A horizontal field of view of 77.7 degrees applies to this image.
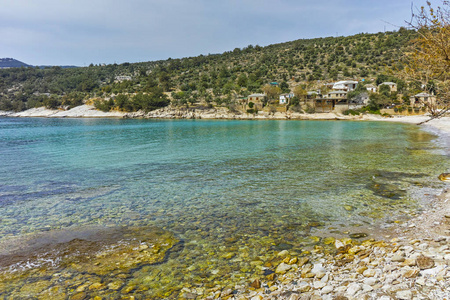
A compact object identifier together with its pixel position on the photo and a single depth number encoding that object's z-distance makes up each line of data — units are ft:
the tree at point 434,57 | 30.07
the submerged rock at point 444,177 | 45.02
